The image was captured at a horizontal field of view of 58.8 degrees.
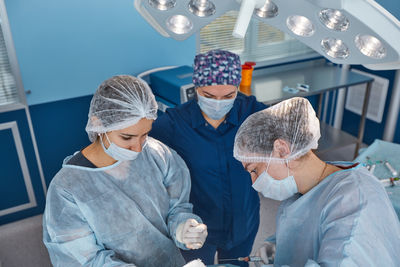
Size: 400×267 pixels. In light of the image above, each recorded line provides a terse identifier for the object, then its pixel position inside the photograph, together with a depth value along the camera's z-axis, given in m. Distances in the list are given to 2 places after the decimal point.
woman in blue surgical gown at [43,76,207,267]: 0.98
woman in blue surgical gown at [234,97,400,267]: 0.81
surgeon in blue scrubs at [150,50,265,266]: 1.35
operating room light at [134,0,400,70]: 0.59
